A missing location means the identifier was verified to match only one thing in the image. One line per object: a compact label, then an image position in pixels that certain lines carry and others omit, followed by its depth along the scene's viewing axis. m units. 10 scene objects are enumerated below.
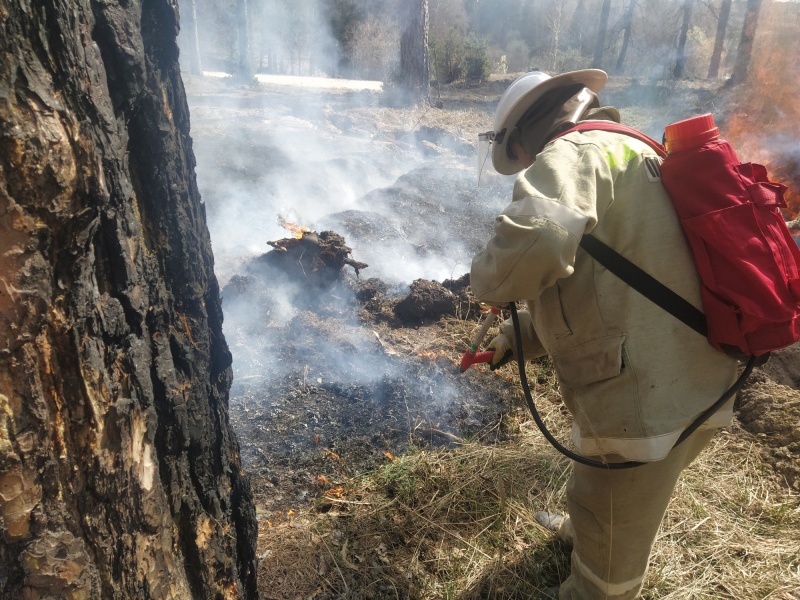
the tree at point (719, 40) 17.84
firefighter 1.74
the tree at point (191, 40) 18.31
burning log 5.60
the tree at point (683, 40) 19.58
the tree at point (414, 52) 13.71
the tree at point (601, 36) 20.77
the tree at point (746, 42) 13.20
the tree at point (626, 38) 21.58
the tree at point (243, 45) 20.14
